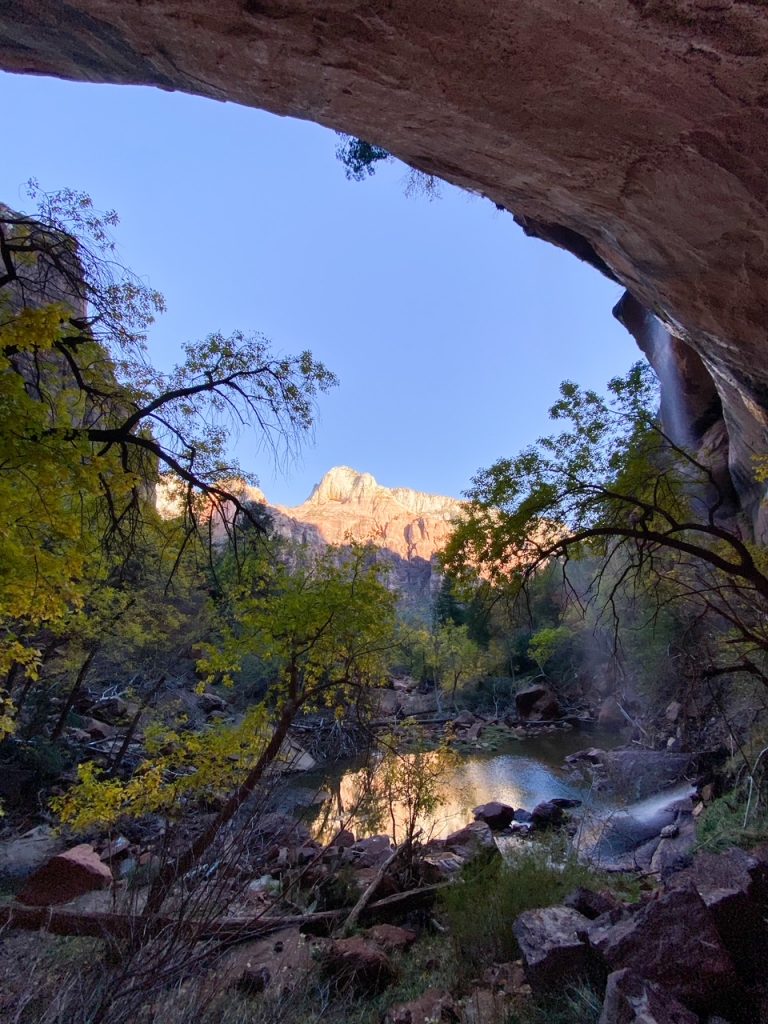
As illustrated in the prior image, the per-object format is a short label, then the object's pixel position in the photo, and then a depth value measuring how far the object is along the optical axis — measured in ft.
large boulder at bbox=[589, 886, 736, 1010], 12.22
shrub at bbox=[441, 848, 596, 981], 20.18
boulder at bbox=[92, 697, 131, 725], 60.54
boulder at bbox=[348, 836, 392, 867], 35.58
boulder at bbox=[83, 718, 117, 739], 55.11
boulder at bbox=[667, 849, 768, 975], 13.37
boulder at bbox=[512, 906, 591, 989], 15.44
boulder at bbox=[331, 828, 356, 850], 34.99
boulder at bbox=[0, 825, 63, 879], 32.09
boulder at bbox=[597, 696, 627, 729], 87.57
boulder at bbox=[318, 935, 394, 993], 18.88
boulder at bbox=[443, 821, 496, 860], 37.42
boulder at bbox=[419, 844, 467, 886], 29.89
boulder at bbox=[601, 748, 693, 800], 49.62
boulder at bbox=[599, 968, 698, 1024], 10.53
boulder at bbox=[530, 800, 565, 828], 44.93
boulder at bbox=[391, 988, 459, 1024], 15.66
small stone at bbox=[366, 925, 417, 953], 22.93
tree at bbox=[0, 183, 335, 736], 12.64
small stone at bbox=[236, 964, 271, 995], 17.74
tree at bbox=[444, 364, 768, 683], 26.12
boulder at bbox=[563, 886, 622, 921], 19.44
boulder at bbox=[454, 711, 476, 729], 97.60
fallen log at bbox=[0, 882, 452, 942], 8.77
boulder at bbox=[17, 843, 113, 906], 26.89
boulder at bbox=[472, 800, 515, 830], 45.55
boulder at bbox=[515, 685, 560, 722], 100.07
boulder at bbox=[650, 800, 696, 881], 29.58
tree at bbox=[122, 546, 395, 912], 28.53
